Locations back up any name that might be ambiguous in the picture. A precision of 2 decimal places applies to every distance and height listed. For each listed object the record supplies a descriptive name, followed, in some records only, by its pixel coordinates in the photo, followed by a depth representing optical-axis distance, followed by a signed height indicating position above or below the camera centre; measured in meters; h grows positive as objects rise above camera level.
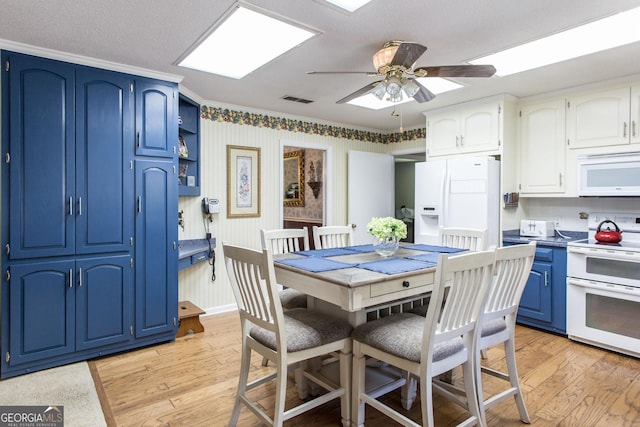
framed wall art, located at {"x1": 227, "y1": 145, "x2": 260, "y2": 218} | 4.09 +0.30
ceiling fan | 2.08 +0.81
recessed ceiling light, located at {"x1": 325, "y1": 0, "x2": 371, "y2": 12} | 1.94 +1.08
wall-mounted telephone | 3.86 +0.02
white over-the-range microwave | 3.09 +0.30
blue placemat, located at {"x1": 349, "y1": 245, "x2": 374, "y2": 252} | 2.70 -0.30
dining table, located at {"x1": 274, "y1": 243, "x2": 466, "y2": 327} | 1.73 -0.34
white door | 4.92 +0.27
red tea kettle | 3.19 -0.23
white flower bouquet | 2.43 -0.14
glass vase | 2.44 -0.24
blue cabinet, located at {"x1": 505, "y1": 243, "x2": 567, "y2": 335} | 3.29 -0.76
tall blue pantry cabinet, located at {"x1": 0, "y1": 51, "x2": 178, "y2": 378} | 2.53 -0.04
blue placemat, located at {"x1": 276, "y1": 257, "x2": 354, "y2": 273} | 2.02 -0.32
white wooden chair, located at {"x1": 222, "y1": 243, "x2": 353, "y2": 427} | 1.73 -0.64
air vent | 3.75 +1.12
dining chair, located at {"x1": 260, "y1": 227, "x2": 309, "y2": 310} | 2.64 -0.30
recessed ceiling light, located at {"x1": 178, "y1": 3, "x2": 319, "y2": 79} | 2.16 +1.11
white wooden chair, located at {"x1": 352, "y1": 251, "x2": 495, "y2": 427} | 1.59 -0.63
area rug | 2.11 -1.18
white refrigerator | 3.70 +0.13
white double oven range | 2.88 -0.67
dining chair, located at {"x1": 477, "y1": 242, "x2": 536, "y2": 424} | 1.87 -0.54
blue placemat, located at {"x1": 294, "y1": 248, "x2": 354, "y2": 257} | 2.52 -0.31
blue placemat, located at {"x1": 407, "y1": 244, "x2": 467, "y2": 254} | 2.63 -0.30
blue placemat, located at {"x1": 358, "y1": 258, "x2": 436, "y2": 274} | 1.95 -0.32
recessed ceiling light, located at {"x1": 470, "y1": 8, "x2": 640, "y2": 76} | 2.23 +1.12
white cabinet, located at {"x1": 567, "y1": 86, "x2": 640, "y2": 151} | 3.13 +0.79
